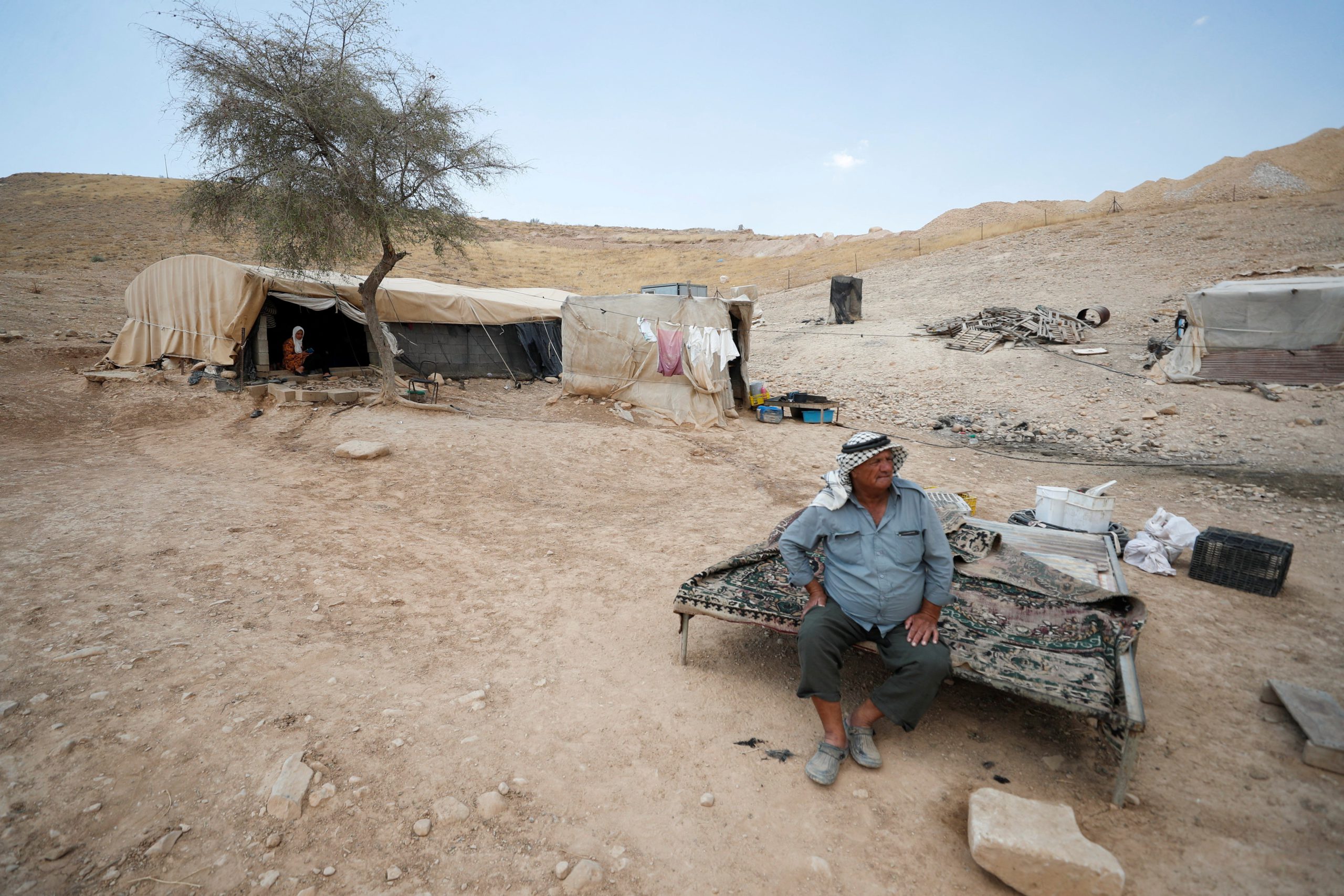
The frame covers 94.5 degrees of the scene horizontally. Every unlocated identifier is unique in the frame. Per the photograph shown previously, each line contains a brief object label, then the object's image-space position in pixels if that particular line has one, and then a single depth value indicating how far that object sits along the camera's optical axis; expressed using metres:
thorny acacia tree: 9.28
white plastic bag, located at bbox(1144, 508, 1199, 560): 5.01
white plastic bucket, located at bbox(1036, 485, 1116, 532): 5.20
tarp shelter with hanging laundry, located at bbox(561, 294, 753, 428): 10.94
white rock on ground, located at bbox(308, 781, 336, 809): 2.42
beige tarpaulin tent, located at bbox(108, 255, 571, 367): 11.20
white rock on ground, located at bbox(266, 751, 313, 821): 2.34
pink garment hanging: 10.84
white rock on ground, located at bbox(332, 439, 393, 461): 7.70
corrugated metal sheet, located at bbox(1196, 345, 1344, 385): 10.37
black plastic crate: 4.40
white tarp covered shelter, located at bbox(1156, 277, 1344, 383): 10.48
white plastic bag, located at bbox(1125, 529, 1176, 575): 4.85
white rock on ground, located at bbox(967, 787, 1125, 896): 2.01
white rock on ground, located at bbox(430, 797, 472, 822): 2.41
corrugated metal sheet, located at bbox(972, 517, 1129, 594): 3.92
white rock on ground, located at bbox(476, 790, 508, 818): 2.44
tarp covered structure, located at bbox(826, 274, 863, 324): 20.53
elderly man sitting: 2.73
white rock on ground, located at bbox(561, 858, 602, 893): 2.14
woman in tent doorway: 12.53
